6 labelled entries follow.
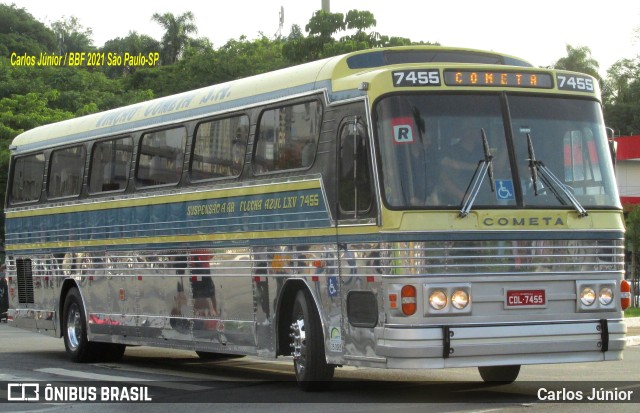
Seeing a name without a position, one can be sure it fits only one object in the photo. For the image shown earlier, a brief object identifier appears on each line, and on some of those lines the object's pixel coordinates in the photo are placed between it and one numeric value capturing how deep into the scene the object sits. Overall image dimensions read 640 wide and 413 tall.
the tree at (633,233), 34.50
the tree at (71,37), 115.75
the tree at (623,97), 88.66
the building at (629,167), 59.91
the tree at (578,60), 97.06
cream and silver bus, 11.45
